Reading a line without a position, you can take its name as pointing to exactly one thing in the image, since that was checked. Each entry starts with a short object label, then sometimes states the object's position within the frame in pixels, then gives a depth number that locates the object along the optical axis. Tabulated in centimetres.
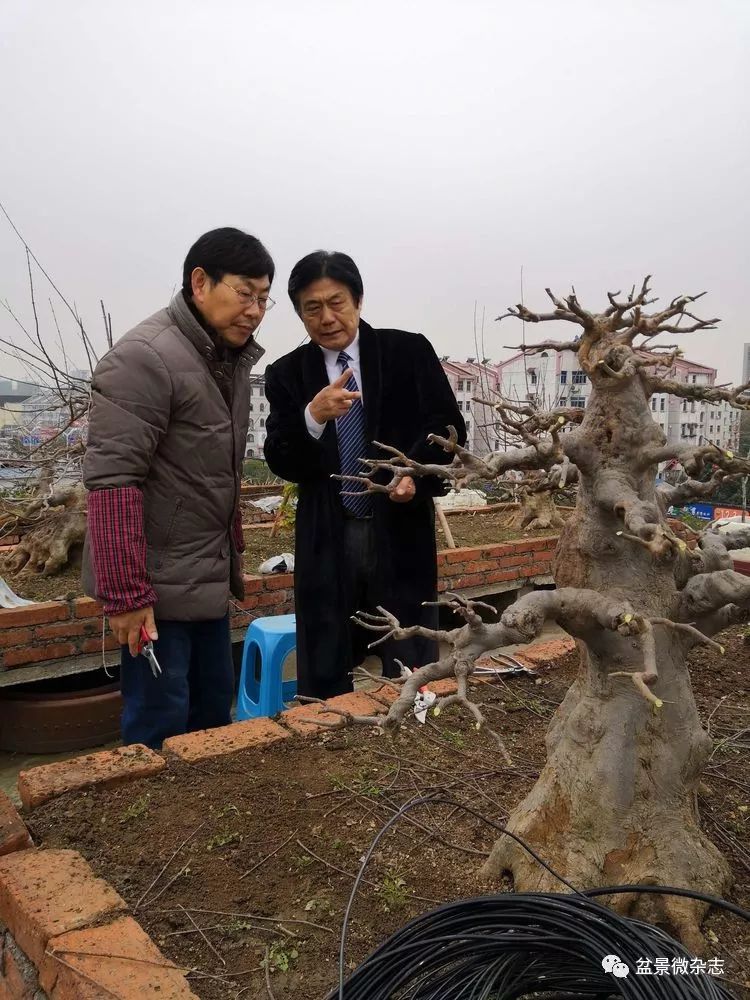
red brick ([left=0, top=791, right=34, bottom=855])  170
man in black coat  247
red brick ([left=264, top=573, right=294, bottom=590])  436
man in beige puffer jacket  199
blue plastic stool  348
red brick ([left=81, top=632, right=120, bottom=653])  381
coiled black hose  122
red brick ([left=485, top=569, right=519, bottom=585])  537
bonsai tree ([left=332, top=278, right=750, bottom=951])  147
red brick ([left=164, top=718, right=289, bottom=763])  213
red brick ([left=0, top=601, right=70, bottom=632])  358
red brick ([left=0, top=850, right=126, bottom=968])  143
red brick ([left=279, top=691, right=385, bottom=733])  229
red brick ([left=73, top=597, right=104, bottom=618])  375
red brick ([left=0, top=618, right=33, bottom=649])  358
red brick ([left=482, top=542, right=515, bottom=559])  531
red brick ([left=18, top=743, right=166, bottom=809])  194
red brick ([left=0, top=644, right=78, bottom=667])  362
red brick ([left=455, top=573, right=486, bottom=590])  520
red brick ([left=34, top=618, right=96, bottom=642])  368
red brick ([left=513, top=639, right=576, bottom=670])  287
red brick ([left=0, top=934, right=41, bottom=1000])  143
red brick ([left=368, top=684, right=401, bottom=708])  236
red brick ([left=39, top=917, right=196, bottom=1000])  127
